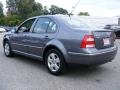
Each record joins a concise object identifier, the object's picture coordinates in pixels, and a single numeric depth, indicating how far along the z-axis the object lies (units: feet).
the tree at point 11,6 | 267.43
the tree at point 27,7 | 235.58
